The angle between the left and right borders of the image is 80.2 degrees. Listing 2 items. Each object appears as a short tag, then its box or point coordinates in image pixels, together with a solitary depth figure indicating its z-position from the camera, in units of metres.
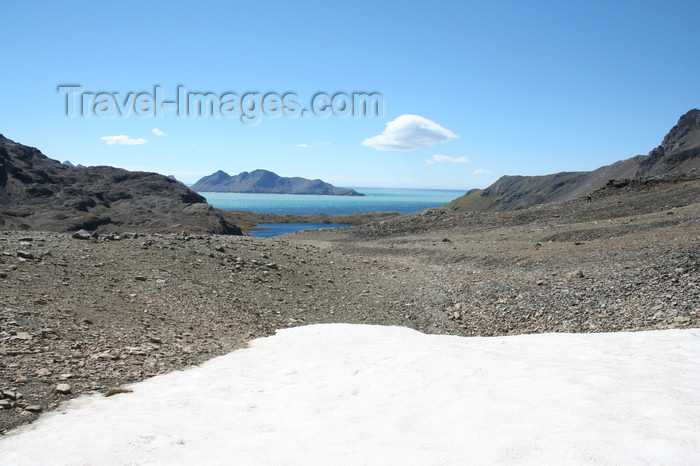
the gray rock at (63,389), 6.50
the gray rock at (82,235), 18.48
